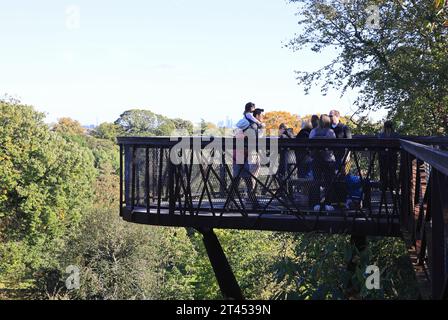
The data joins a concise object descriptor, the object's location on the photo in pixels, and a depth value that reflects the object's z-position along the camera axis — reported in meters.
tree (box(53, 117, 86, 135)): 97.31
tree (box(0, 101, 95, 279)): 40.28
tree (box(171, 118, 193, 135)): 94.88
